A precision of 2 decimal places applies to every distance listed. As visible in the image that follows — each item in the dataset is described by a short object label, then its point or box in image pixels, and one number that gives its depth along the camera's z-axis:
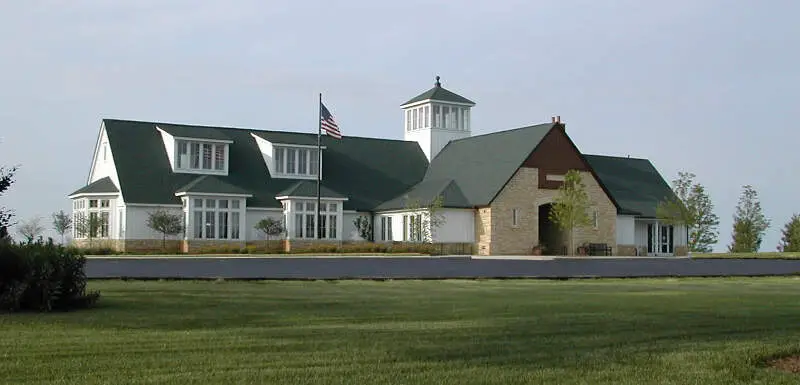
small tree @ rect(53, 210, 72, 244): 50.41
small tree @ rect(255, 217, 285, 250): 48.09
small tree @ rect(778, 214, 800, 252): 64.50
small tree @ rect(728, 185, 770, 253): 62.50
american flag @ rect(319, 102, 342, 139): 48.31
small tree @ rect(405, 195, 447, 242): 49.53
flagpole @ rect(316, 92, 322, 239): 48.38
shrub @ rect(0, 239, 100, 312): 14.99
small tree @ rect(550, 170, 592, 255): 50.00
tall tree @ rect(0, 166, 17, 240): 18.37
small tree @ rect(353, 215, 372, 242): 52.12
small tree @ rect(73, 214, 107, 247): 46.81
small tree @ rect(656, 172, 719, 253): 56.56
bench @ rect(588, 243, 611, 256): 52.22
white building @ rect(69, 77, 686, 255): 47.50
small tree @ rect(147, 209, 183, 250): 45.53
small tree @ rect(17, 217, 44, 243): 48.75
